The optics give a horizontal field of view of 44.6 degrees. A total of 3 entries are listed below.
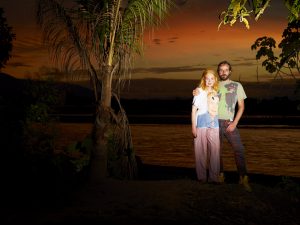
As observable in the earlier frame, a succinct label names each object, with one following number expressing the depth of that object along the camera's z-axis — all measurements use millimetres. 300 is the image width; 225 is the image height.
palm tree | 7299
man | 6363
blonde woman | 6185
